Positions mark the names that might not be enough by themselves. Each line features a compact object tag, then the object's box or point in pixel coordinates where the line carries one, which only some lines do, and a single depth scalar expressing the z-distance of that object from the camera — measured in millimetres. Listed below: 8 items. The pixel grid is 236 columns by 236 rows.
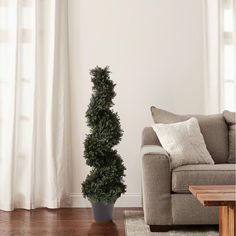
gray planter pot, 3553
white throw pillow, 3342
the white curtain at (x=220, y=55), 4379
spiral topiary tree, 3510
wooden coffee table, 2084
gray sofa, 3107
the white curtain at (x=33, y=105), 4055
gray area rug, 3135
